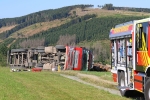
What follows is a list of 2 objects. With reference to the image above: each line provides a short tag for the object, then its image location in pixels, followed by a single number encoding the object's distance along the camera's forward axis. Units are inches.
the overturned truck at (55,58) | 1606.8
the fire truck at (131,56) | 486.6
